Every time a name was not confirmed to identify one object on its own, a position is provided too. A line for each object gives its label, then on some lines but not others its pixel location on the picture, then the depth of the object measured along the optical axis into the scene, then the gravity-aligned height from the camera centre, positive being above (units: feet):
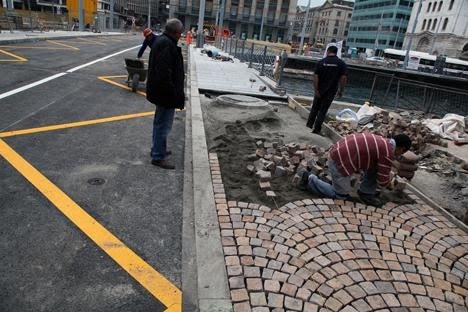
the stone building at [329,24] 419.13 +33.83
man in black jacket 14.74 -2.12
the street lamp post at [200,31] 87.16 +1.11
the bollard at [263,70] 54.44 -3.93
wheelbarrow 31.68 -3.71
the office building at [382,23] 290.15 +31.62
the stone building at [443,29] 227.61 +26.11
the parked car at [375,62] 173.89 -1.07
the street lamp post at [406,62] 154.61 +0.60
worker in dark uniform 24.34 -1.85
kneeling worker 13.80 -4.06
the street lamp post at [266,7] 296.22 +29.61
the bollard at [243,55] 76.69 -3.04
